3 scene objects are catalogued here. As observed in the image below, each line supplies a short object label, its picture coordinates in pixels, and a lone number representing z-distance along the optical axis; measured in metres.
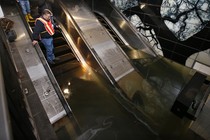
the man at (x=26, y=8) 3.82
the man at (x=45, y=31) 2.96
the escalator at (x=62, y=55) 3.34
